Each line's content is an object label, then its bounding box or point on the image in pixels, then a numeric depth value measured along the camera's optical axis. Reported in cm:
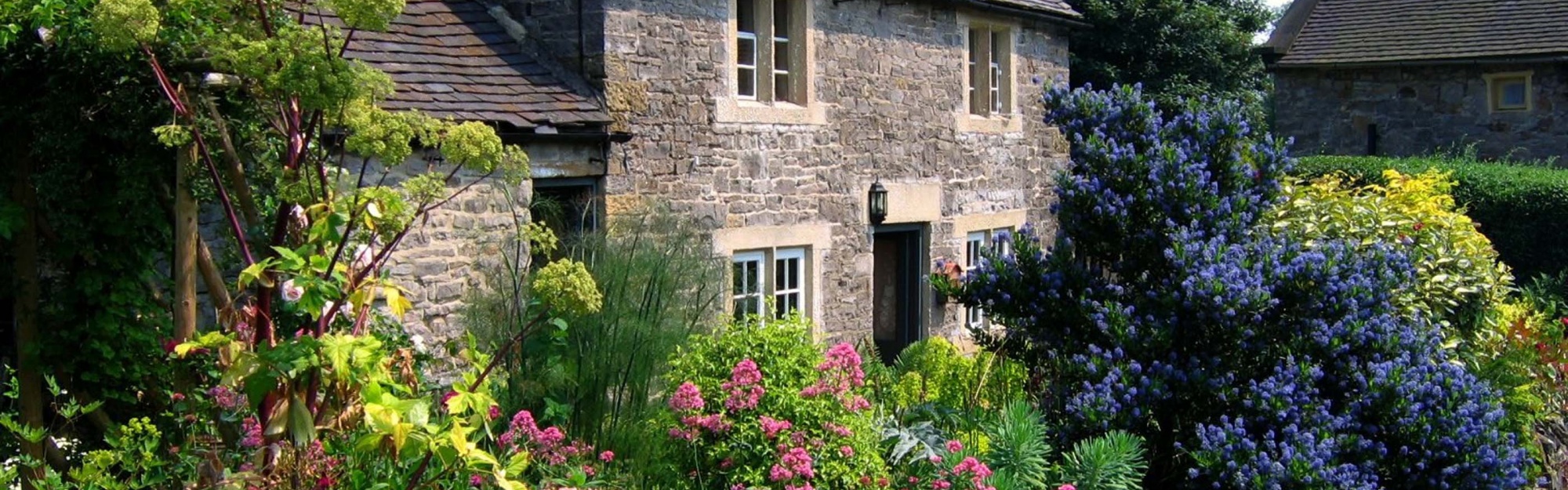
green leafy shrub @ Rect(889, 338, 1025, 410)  866
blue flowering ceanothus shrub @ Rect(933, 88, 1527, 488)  782
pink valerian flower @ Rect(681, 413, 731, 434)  649
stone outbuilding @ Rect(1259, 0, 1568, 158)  2208
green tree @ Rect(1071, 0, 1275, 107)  2688
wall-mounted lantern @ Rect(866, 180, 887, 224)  1361
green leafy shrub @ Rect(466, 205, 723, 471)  743
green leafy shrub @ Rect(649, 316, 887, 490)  649
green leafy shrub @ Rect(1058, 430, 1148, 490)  705
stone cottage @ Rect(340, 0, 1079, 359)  1066
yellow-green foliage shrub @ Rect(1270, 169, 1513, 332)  992
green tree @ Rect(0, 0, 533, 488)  540
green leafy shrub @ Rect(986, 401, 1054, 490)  705
